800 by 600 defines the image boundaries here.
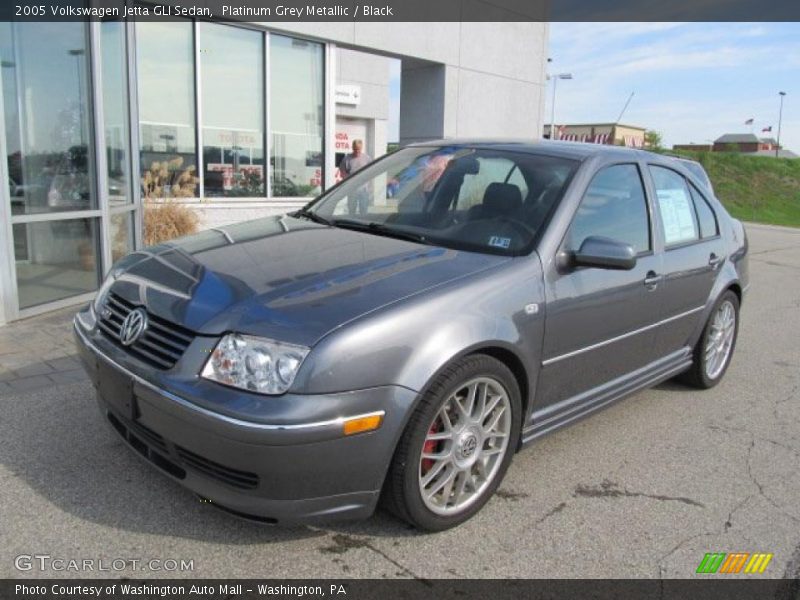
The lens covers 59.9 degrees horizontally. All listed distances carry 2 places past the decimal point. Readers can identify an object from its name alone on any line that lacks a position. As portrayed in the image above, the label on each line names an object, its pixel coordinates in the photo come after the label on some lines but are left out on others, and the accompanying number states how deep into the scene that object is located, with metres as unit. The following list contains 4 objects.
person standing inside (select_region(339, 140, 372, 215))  10.66
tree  63.59
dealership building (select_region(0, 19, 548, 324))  6.09
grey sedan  2.48
